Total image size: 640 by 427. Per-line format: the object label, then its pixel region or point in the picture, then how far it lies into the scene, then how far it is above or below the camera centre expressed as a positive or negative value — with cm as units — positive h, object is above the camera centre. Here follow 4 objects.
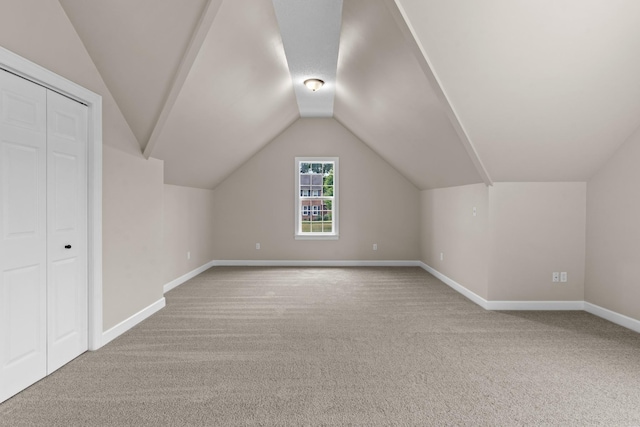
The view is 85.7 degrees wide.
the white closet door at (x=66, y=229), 250 -15
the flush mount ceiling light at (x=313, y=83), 464 +172
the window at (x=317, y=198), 706 +24
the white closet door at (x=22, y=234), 213 -17
